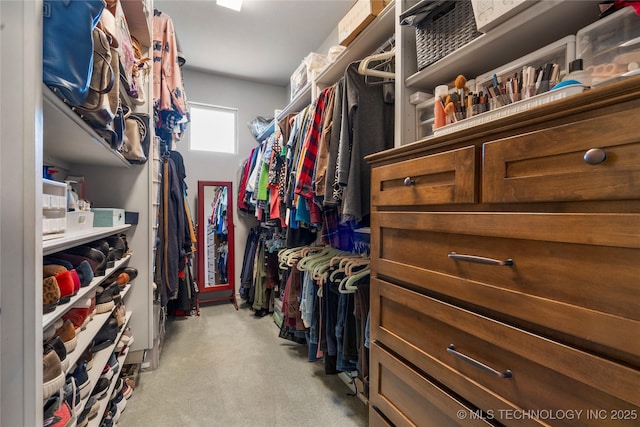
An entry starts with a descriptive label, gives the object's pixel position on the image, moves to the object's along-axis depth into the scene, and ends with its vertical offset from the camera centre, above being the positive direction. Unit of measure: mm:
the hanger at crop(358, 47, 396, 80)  1283 +680
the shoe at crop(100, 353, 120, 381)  1248 -734
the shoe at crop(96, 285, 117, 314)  1288 -415
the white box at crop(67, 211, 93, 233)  1050 -35
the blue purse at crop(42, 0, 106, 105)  608 +384
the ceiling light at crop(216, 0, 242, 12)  2107 +1601
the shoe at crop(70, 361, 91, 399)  980 -601
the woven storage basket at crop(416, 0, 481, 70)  1000 +702
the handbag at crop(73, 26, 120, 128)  780 +378
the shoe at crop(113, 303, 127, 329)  1420 -549
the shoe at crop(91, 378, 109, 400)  1148 -745
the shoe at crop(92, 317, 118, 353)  1276 -577
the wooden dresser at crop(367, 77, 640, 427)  455 -118
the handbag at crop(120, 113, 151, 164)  1454 +409
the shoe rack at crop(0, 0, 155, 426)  545 -1
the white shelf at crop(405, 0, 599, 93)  804 +586
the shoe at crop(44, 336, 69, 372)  776 -389
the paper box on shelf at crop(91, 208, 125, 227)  1371 -25
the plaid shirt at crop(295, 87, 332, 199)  1621 +368
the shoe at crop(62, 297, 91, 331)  1064 -398
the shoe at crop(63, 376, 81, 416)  855 -571
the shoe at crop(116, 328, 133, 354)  1486 -722
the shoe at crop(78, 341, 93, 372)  1115 -592
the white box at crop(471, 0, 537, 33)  823 +622
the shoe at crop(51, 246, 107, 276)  1084 -180
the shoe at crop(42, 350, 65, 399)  697 -423
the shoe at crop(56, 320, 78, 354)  896 -401
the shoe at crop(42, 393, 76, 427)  734 -556
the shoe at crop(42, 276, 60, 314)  732 -219
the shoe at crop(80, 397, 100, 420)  1041 -765
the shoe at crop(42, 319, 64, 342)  774 -341
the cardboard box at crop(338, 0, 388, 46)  1363 +1008
